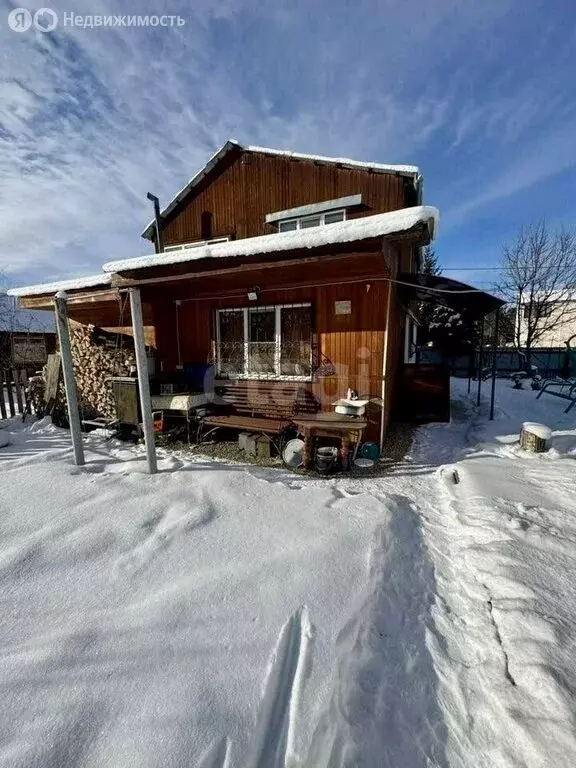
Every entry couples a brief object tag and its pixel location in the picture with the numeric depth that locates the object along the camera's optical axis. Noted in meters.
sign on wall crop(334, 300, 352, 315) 5.69
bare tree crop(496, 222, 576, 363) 16.27
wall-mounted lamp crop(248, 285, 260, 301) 6.14
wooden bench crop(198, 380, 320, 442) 5.68
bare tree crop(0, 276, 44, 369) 12.20
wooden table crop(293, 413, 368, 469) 4.79
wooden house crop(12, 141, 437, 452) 4.70
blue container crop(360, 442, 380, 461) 5.13
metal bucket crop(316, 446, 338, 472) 4.70
